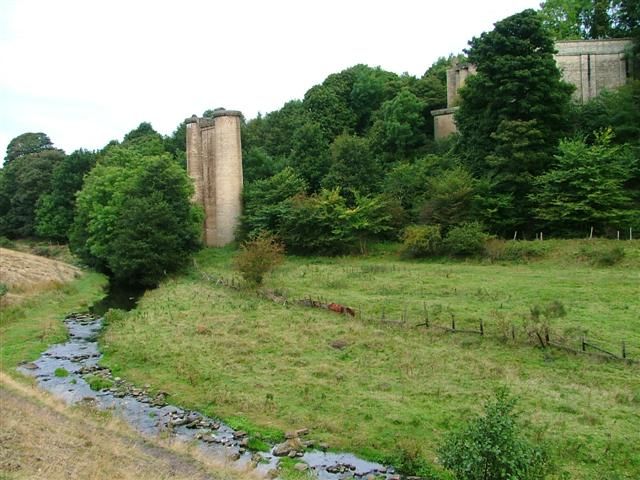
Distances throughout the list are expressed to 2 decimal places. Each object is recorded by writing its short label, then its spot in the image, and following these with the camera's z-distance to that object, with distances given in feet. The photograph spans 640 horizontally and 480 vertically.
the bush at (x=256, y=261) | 105.50
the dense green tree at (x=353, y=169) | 150.51
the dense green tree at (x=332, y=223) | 136.56
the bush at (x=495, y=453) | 33.35
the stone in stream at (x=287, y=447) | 46.38
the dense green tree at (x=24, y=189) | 243.19
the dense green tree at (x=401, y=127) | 164.66
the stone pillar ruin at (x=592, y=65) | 143.64
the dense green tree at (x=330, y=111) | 188.55
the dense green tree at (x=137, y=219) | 132.87
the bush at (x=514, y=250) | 107.96
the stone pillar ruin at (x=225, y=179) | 165.68
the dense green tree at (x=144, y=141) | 186.91
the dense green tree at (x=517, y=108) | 119.03
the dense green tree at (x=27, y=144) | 282.36
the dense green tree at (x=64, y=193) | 213.25
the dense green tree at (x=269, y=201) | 150.51
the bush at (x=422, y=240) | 119.85
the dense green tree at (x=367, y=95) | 192.24
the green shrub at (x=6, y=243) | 216.23
